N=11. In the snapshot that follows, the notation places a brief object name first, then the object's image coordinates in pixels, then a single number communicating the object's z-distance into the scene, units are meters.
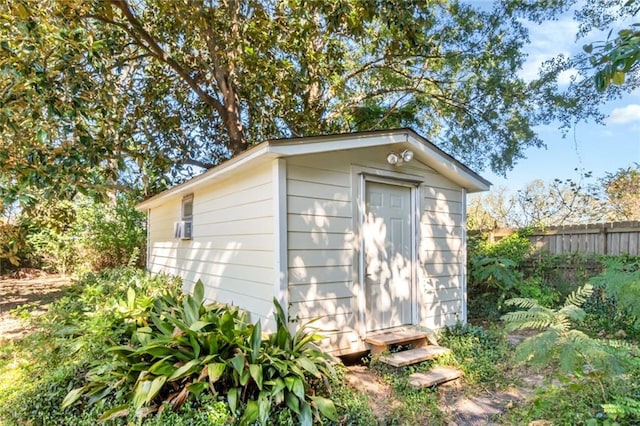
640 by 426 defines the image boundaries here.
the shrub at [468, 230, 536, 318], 6.48
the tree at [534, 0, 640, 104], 7.16
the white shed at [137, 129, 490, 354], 4.06
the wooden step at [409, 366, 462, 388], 3.92
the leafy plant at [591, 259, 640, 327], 3.44
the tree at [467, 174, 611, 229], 9.45
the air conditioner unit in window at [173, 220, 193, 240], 6.72
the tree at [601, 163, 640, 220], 8.80
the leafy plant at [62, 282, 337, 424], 3.04
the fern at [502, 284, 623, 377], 2.49
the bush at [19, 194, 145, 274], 11.88
